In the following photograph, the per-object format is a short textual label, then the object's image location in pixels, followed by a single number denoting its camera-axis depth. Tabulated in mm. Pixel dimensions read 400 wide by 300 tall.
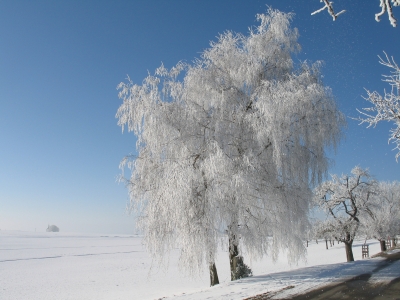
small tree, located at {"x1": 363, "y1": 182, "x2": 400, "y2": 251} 27791
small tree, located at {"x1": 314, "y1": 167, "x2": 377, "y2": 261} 23781
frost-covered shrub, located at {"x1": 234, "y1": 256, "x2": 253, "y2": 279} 12188
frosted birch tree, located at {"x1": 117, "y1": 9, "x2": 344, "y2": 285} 10453
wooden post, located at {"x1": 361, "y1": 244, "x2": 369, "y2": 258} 29039
